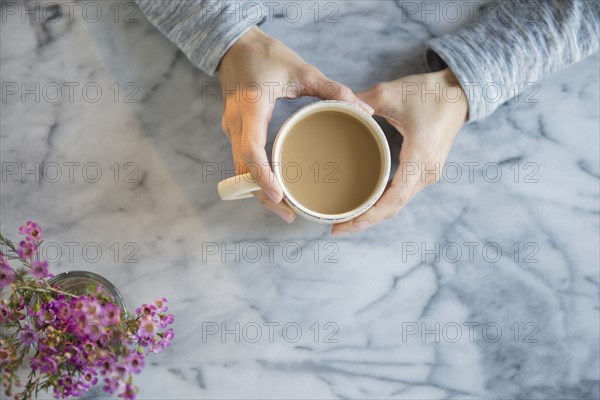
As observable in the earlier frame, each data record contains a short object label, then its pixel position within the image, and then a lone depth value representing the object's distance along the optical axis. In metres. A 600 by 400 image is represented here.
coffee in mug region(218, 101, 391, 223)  0.73
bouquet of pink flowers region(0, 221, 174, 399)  0.62
